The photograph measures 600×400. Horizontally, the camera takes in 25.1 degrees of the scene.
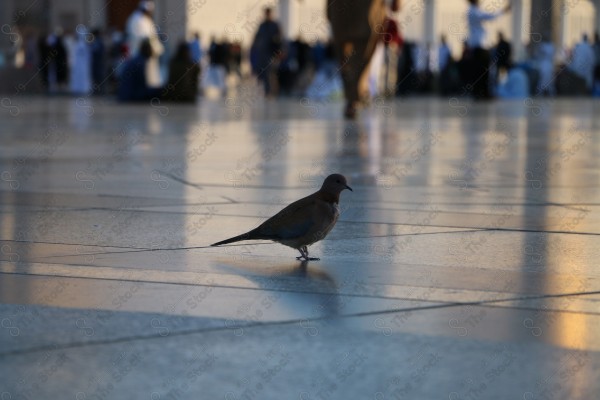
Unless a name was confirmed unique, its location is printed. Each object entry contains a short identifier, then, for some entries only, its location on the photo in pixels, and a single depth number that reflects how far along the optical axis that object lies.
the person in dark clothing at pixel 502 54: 31.69
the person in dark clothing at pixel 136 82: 25.20
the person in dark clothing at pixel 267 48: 28.61
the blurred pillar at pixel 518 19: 49.50
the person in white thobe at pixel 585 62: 35.03
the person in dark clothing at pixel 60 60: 35.16
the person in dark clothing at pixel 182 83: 25.23
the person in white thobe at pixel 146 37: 25.27
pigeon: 5.05
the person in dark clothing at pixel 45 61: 34.50
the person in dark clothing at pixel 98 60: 33.94
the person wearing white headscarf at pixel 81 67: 34.62
